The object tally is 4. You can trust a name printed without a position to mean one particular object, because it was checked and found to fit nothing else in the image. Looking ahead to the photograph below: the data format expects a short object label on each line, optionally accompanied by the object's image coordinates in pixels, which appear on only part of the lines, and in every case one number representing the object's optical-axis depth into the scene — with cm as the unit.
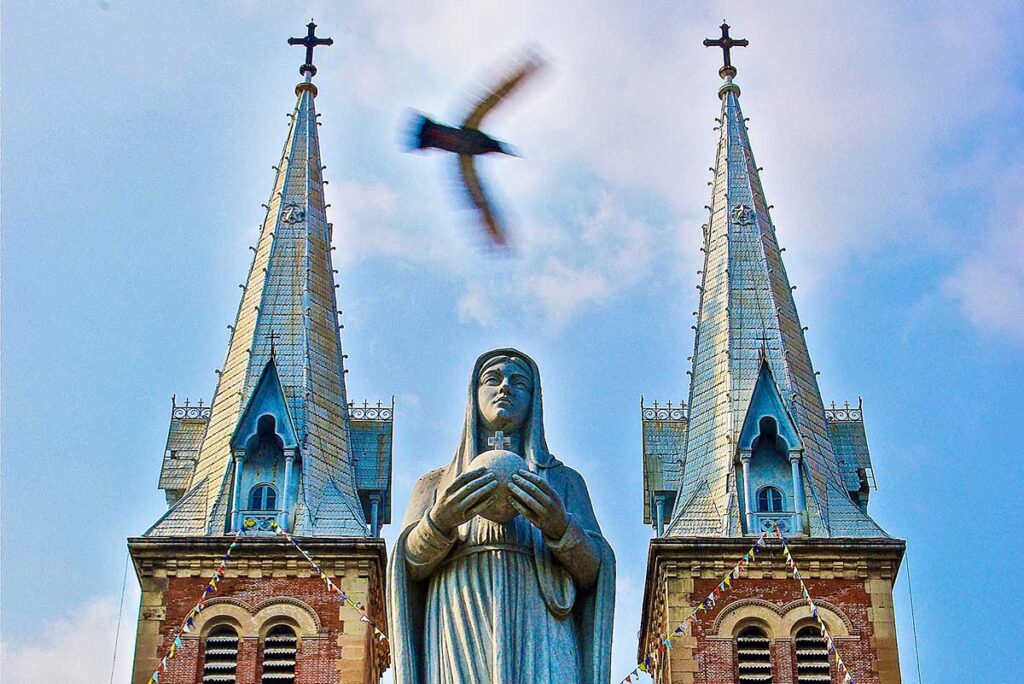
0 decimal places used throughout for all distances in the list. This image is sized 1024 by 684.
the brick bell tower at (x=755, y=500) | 3991
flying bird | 1256
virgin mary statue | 1299
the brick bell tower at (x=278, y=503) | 3972
